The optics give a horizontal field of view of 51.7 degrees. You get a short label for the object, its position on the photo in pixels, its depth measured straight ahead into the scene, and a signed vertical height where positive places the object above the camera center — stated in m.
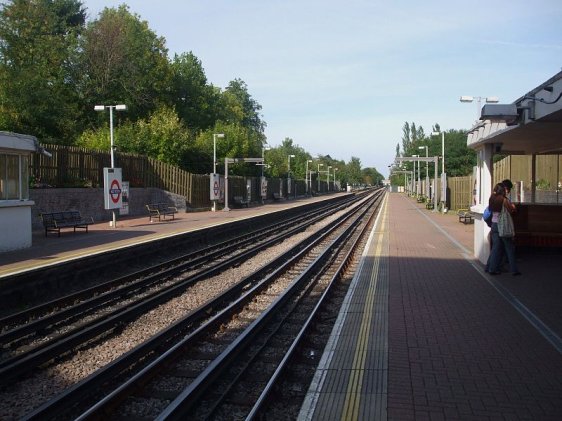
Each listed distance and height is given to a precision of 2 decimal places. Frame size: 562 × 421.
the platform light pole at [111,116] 23.45 +3.15
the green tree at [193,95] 67.44 +11.83
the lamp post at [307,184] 82.12 +0.95
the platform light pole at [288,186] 65.31 +0.60
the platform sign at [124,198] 23.13 -0.21
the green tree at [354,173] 175.84 +5.68
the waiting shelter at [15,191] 14.45 +0.07
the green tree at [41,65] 32.66 +10.31
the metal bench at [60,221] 19.08 -0.94
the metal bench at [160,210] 27.45 -0.87
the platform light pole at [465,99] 25.04 +3.91
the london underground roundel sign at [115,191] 22.17 +0.05
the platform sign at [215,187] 34.60 +0.30
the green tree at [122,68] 50.25 +11.27
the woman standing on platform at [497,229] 10.66 -0.72
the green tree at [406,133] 159.44 +15.85
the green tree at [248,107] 101.19 +15.15
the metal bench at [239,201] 42.94 -0.69
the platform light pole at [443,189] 32.87 +0.06
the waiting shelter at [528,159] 8.72 +0.84
